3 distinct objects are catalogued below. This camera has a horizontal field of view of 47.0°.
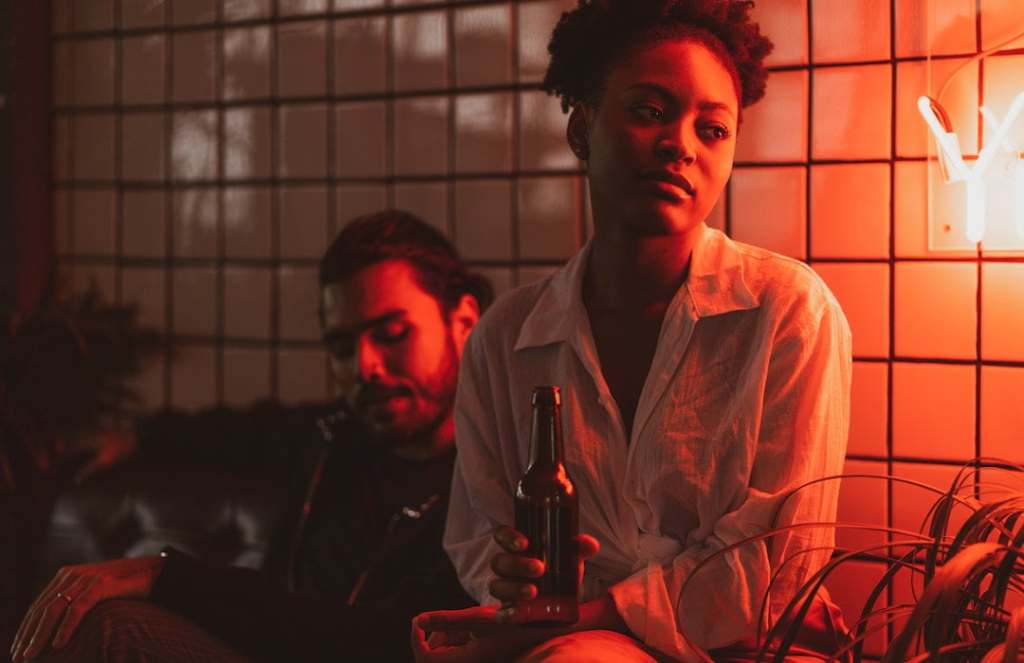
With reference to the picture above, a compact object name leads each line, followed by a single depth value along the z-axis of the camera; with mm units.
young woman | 1830
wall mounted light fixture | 2131
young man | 2451
